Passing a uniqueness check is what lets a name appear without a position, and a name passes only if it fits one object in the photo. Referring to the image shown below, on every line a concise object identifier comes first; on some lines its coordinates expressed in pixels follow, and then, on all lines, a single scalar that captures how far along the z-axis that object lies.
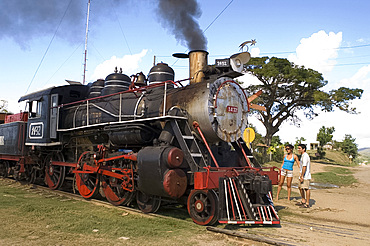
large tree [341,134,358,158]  58.98
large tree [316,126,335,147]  59.84
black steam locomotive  5.98
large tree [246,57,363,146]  30.80
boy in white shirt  8.48
